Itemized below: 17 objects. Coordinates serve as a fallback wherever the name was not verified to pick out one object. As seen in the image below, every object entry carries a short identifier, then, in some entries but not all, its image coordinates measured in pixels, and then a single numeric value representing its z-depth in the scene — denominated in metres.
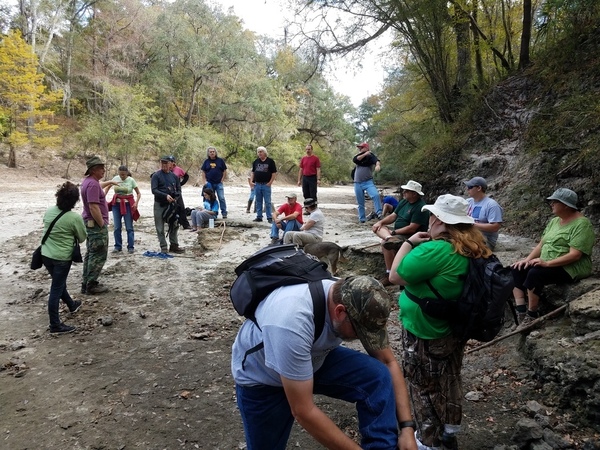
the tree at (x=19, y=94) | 22.25
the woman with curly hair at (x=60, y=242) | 4.62
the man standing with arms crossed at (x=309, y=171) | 9.73
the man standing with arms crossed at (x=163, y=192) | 7.77
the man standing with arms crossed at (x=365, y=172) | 8.98
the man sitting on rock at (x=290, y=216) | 7.80
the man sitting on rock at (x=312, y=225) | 6.93
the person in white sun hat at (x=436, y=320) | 2.34
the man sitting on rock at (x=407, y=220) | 5.55
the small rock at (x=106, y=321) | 4.89
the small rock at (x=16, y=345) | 4.26
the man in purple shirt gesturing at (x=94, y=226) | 5.64
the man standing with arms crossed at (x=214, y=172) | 10.26
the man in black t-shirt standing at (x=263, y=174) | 9.66
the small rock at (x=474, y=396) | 3.35
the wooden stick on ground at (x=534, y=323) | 3.74
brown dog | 6.49
